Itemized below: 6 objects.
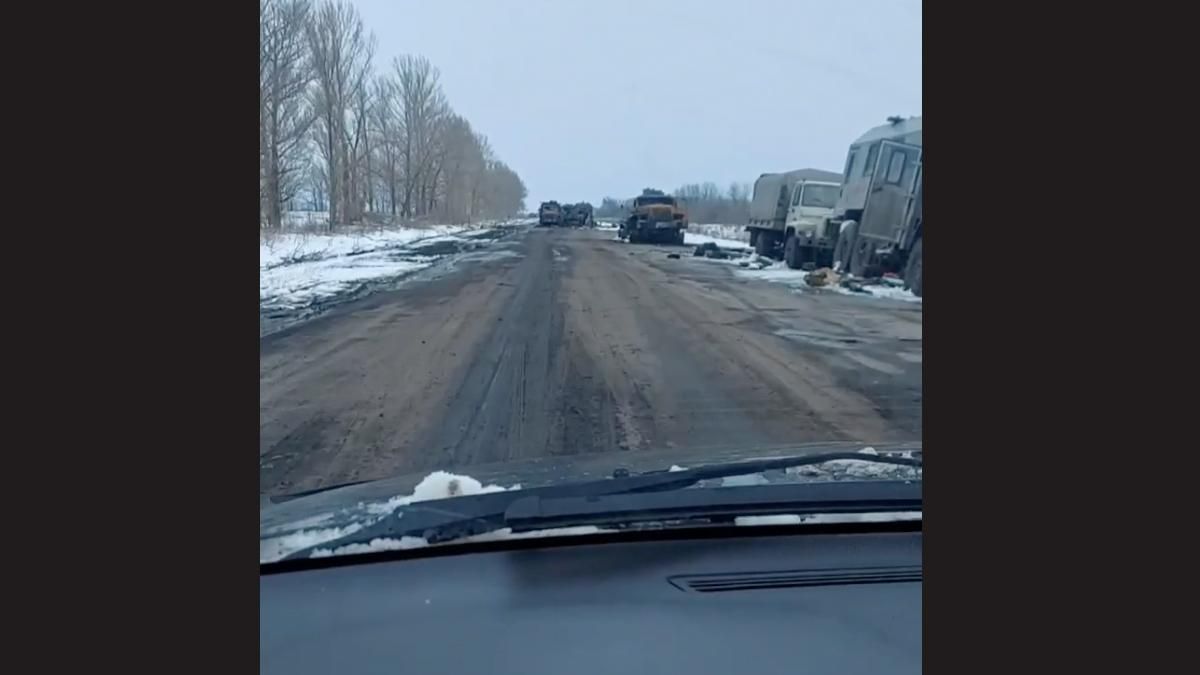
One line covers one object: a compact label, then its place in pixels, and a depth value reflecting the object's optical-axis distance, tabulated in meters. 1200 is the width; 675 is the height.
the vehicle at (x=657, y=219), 39.25
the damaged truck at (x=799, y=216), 23.11
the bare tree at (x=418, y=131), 44.47
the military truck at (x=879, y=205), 17.77
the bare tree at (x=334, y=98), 26.39
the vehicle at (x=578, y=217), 63.58
